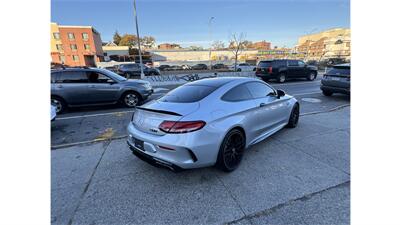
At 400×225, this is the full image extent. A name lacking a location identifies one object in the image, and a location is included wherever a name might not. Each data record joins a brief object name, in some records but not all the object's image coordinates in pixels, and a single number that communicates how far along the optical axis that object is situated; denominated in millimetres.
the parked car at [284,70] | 15796
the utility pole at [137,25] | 18175
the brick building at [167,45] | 85238
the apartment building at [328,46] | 50925
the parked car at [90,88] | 7211
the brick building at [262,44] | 81250
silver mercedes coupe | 2668
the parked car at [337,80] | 8641
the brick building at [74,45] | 49500
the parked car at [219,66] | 40722
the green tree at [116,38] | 78875
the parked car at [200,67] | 39697
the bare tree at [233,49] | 61569
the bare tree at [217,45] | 62922
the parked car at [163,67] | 38703
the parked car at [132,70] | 23250
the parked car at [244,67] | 32950
